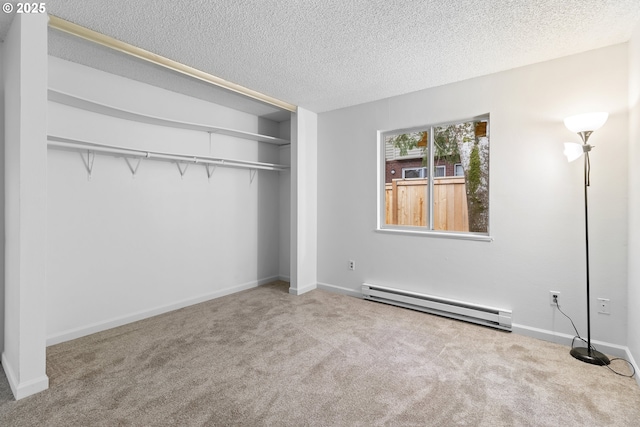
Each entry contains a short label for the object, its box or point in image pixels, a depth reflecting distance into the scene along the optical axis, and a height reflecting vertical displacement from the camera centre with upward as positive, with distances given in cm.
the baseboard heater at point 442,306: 279 -93
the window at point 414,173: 341 +46
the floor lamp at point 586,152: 217 +47
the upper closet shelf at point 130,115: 238 +89
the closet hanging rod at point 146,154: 245 +57
